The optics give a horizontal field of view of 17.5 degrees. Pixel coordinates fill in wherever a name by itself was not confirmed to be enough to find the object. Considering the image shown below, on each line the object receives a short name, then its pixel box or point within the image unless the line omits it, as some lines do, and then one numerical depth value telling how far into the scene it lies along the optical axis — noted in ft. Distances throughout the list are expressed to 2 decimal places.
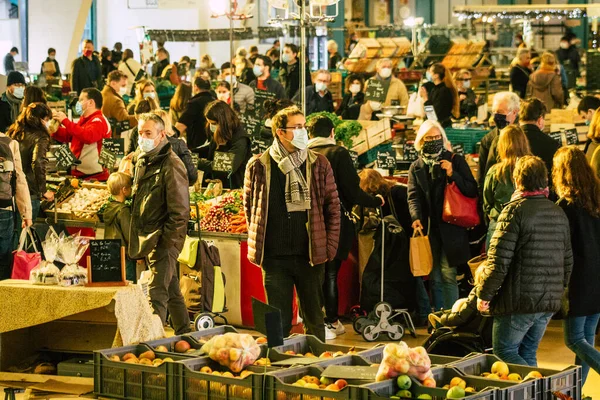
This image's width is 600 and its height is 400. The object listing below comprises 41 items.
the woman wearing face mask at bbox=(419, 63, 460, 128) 63.73
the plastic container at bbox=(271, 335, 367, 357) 28.69
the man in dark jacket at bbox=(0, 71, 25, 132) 68.68
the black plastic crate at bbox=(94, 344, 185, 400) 25.89
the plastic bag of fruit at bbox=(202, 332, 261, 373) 26.15
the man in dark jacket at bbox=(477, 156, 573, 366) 30.81
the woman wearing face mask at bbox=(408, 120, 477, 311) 42.43
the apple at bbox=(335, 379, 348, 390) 24.50
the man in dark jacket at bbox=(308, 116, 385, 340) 41.14
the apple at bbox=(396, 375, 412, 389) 24.01
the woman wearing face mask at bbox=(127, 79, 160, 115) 61.70
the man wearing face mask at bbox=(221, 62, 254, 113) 69.11
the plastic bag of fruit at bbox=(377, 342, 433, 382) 24.16
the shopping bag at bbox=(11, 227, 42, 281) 40.88
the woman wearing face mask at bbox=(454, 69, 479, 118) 70.25
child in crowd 42.81
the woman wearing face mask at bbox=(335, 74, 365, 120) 71.94
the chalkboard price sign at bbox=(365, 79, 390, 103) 70.00
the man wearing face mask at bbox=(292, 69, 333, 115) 69.53
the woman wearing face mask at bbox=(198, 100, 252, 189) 50.01
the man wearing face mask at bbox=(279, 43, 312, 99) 79.65
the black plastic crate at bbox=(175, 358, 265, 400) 24.88
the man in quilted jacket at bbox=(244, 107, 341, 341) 34.43
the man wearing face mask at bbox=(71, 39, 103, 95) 97.39
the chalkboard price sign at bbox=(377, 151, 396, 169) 50.31
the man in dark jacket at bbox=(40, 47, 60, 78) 115.52
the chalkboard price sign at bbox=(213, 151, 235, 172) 49.80
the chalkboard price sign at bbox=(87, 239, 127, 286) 31.74
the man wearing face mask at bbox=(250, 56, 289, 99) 72.20
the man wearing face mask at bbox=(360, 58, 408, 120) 70.88
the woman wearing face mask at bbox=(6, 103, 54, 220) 49.50
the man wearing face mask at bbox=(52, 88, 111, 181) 53.99
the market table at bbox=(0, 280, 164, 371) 31.08
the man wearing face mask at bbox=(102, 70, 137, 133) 65.30
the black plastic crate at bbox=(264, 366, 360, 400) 23.84
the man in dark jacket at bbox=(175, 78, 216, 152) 59.62
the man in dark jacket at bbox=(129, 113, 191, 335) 37.33
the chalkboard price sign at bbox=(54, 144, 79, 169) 52.25
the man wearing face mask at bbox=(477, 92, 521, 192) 44.38
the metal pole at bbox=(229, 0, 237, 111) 60.54
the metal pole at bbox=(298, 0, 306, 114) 45.86
